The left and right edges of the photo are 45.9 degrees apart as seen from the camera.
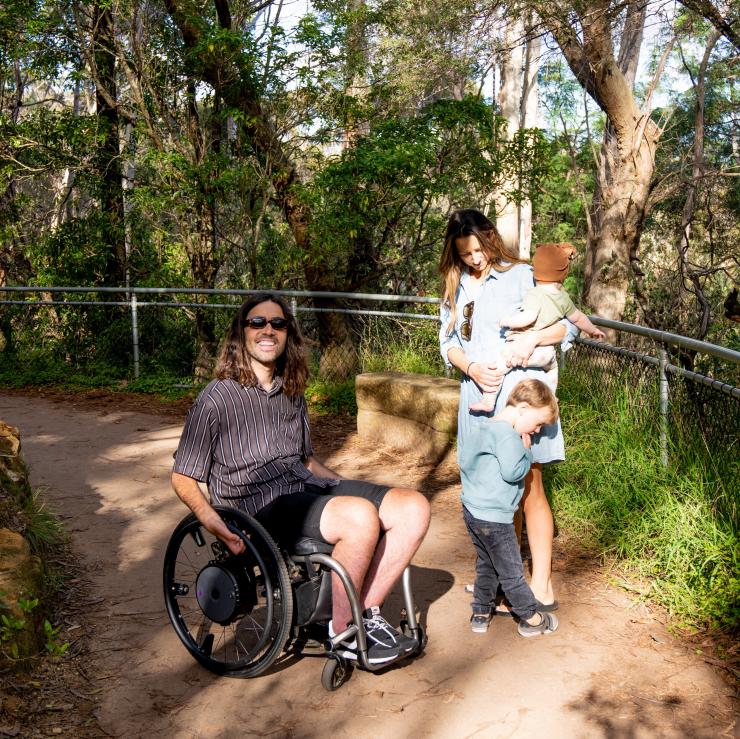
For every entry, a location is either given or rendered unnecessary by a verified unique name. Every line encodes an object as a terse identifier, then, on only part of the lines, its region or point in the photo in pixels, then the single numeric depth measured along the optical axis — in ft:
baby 12.20
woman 12.38
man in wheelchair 10.44
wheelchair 10.09
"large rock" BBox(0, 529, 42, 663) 10.94
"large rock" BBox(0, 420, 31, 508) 14.89
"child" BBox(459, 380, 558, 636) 11.58
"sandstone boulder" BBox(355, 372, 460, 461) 22.07
